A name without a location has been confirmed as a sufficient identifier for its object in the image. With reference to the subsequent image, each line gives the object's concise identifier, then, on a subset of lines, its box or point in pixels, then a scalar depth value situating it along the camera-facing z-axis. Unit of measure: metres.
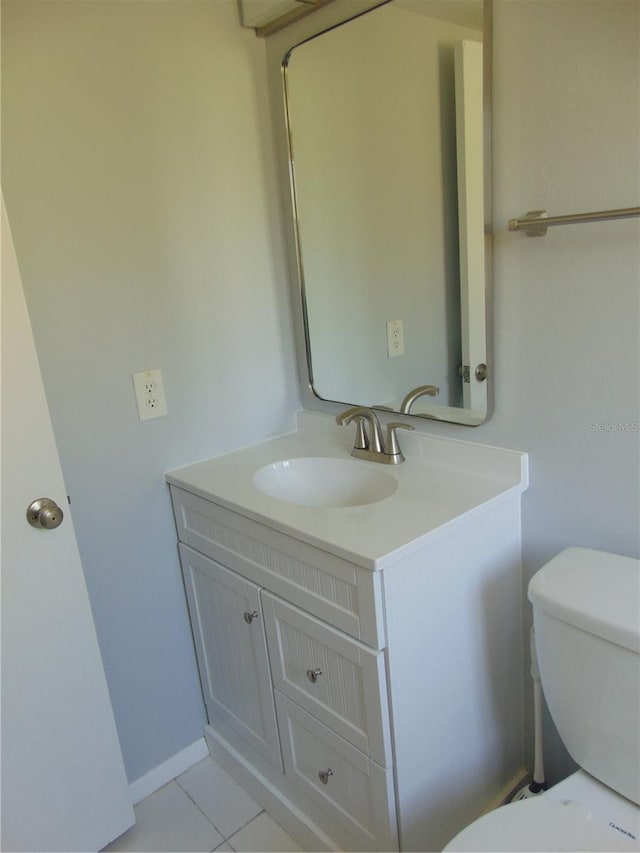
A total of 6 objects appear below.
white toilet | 1.01
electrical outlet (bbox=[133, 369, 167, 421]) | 1.56
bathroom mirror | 1.31
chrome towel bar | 1.05
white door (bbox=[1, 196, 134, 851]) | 1.22
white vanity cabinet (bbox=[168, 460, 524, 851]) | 1.20
